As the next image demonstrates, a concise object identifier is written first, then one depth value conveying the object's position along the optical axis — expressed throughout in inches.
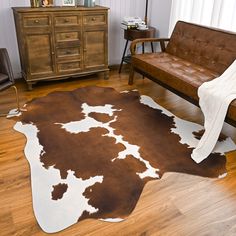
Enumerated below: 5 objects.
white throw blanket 84.2
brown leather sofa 104.7
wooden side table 146.8
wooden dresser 122.2
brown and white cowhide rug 67.6
